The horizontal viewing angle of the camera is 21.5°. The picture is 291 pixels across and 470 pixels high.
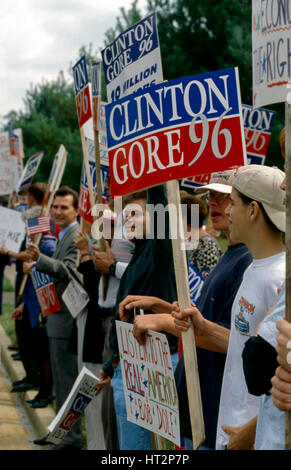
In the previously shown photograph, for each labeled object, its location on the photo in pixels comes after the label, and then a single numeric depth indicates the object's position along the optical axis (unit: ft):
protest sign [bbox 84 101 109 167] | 18.24
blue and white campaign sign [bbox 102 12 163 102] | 13.60
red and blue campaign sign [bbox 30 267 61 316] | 20.49
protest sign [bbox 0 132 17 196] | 32.45
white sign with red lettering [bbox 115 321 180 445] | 10.25
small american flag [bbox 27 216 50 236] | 22.41
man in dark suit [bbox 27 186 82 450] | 19.98
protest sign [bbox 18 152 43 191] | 28.43
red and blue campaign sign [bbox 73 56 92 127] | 17.81
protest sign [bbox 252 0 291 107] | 11.32
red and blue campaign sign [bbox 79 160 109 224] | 18.81
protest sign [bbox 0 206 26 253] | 26.61
